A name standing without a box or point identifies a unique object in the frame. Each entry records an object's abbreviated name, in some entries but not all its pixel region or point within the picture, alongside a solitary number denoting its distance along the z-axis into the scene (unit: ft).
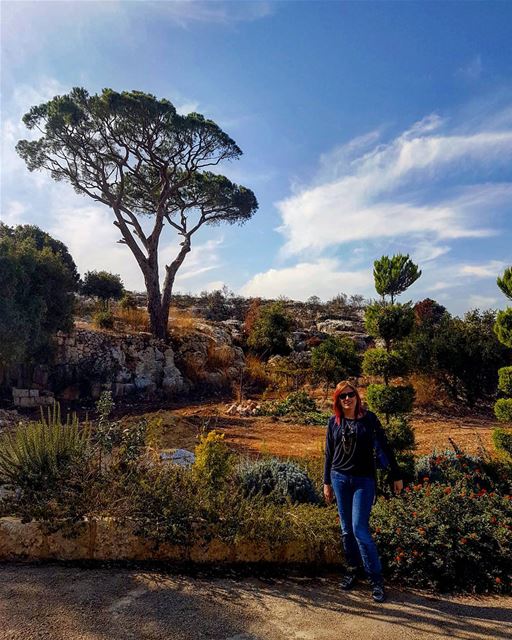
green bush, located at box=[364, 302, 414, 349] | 23.81
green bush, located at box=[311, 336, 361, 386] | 39.14
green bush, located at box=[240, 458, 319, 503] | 13.53
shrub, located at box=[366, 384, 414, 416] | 19.72
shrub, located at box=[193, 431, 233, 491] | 13.39
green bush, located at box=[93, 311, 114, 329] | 50.52
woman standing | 10.32
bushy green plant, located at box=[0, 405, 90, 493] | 12.76
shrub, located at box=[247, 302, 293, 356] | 59.00
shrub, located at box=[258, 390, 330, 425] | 33.04
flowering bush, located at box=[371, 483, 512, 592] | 10.79
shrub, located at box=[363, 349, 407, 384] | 22.26
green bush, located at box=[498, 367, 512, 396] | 18.85
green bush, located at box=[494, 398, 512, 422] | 17.85
